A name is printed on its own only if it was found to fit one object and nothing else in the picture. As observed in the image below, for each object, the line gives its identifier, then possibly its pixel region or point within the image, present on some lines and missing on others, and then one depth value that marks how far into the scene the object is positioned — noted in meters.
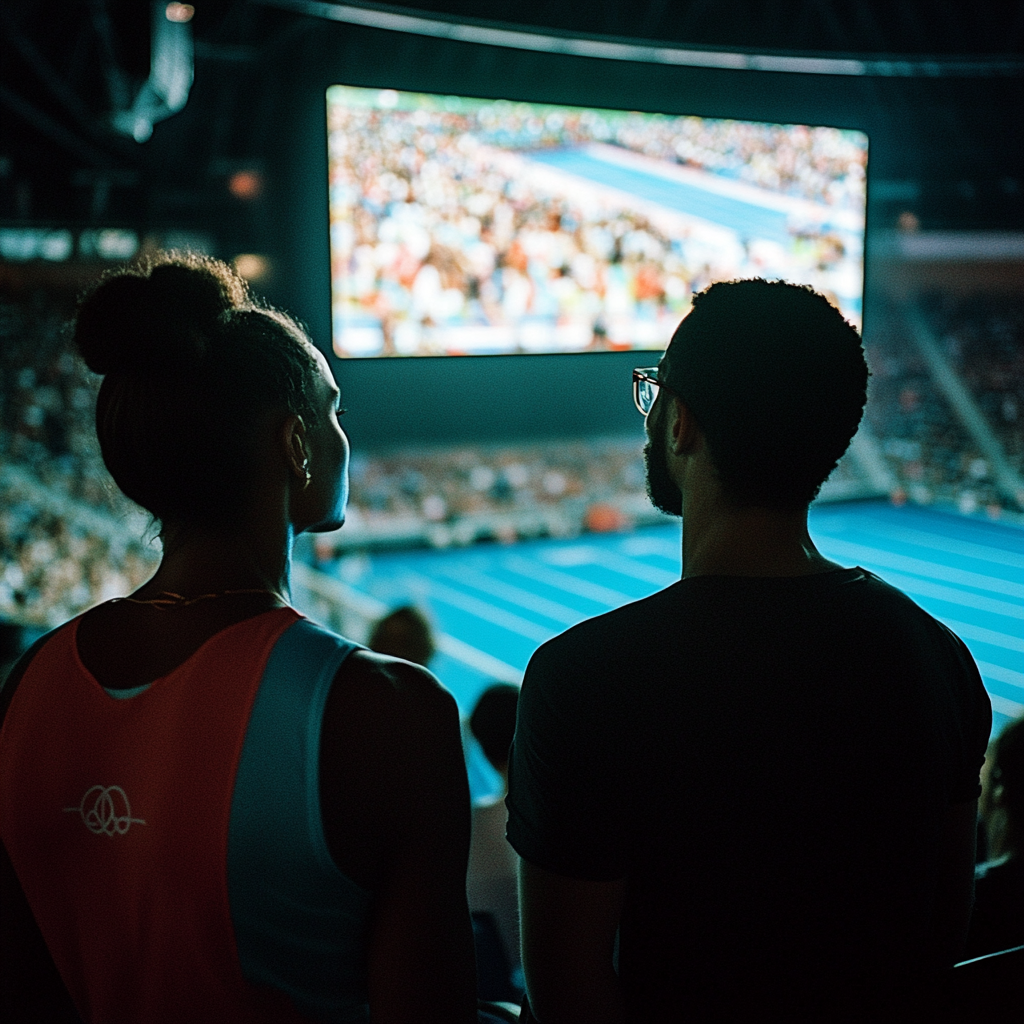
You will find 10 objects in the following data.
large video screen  6.77
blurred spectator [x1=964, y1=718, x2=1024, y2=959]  1.48
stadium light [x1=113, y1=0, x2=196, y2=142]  4.02
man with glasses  0.84
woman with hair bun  0.77
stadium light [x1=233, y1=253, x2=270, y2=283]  10.16
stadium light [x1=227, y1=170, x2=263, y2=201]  10.62
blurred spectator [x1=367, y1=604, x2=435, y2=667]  3.31
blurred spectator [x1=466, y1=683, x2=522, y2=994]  1.93
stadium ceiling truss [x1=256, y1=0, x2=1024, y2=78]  7.22
